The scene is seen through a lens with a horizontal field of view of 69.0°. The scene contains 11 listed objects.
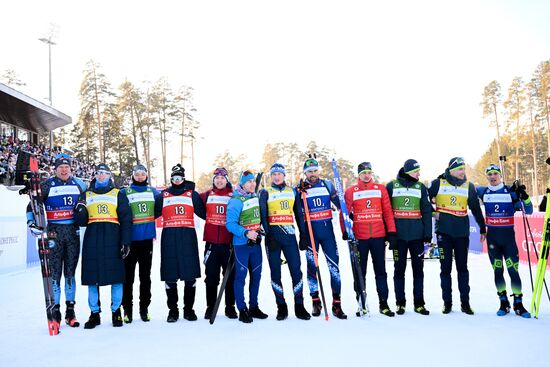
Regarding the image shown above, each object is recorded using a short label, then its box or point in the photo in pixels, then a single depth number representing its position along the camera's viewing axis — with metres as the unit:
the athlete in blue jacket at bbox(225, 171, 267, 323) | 4.77
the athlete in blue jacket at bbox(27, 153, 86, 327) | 4.85
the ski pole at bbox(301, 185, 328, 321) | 4.96
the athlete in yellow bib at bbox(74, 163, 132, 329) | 4.71
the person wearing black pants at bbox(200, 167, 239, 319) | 5.07
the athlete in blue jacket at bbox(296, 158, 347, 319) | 4.96
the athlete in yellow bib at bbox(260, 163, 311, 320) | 4.87
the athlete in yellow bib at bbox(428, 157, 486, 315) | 5.01
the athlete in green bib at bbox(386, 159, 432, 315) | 5.00
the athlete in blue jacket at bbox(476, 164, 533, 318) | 4.93
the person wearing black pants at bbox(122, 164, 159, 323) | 4.93
